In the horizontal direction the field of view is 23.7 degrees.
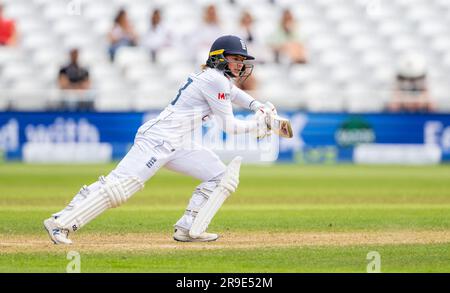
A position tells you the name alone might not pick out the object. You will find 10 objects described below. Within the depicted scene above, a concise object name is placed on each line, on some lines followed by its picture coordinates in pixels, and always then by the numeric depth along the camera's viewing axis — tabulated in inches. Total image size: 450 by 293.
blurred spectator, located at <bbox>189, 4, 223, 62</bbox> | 735.7
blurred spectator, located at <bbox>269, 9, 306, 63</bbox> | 768.9
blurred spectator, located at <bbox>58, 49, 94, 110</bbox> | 717.9
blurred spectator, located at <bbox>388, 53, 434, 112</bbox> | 730.2
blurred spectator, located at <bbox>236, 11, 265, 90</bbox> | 739.4
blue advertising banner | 709.3
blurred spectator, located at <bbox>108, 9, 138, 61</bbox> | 776.3
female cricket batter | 308.2
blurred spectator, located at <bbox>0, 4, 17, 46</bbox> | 794.2
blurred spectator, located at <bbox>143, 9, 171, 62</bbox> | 783.7
